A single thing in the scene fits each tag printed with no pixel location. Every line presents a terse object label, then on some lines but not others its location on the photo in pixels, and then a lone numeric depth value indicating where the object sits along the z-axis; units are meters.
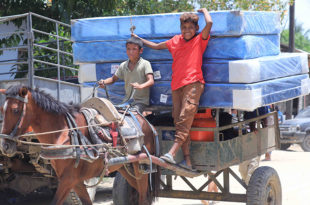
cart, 6.01
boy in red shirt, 5.80
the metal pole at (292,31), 21.89
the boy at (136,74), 6.17
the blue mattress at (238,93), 5.67
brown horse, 4.90
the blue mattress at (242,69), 5.69
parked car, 17.38
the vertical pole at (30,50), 8.20
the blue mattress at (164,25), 5.74
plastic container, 6.09
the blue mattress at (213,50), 5.78
